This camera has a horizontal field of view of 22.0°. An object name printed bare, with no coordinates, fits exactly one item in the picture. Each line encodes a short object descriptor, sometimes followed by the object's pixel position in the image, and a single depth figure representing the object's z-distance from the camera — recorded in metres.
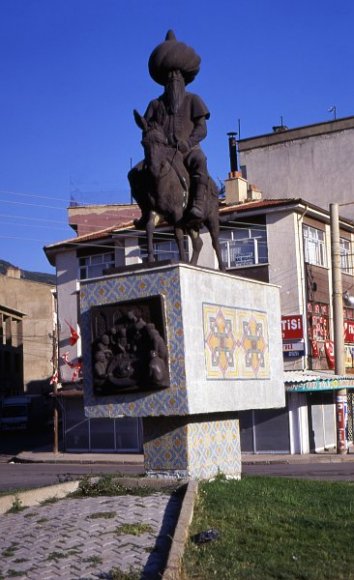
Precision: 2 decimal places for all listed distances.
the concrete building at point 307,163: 44.06
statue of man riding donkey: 13.33
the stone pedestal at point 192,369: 12.15
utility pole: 31.45
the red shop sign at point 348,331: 39.50
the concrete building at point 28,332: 77.31
